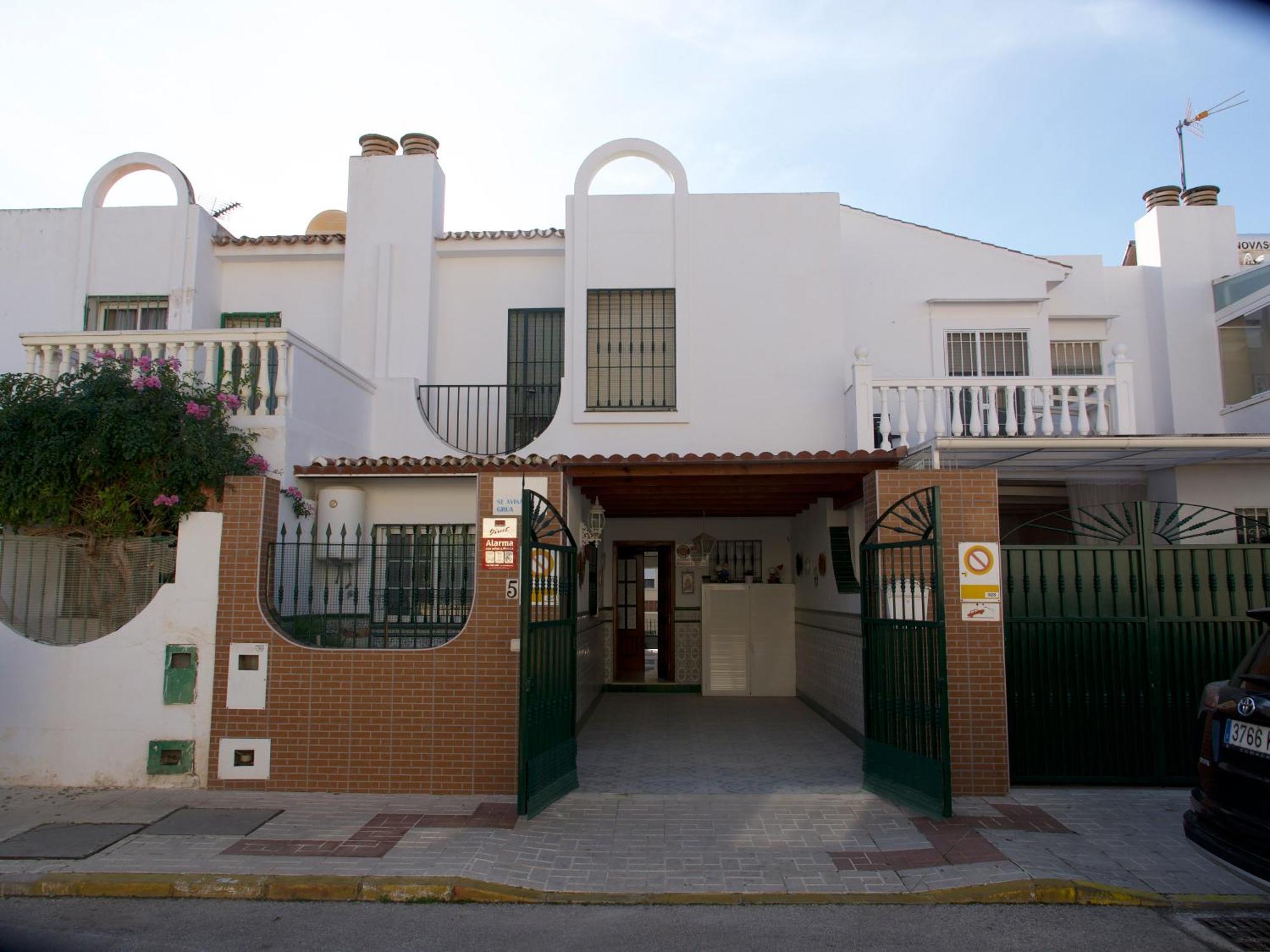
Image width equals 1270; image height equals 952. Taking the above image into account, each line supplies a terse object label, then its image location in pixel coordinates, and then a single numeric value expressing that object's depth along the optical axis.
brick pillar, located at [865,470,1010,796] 7.45
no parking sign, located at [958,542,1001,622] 7.66
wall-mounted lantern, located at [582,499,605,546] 10.73
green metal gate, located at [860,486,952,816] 6.82
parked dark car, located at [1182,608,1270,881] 4.43
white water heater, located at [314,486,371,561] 9.23
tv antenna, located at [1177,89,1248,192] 15.70
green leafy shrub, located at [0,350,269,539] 7.75
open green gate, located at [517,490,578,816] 6.80
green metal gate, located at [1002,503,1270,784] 7.70
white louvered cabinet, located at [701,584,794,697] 14.06
